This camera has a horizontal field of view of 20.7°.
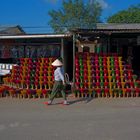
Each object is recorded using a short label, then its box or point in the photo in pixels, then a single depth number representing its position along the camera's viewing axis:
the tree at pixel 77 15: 63.00
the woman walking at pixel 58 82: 13.48
